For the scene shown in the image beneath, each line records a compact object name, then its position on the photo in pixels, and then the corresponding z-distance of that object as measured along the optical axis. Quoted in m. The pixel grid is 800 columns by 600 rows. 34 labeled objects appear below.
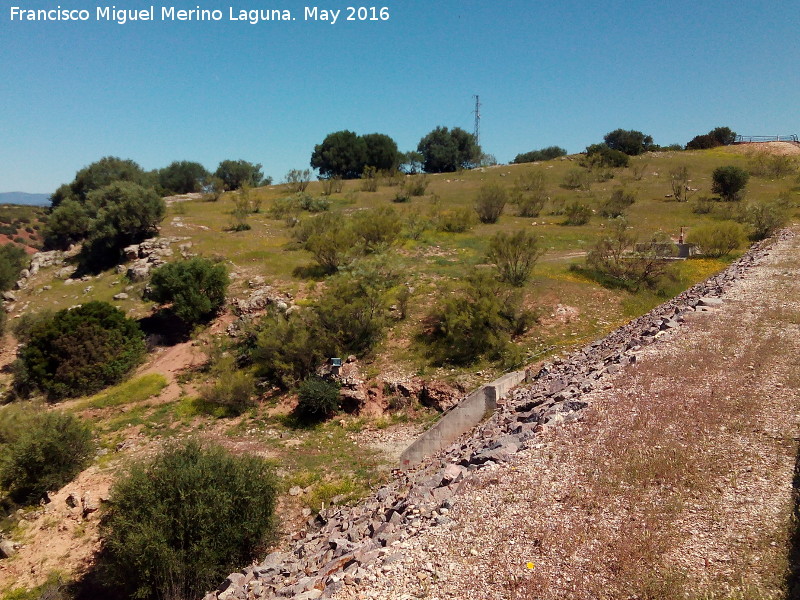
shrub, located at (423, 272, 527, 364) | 17.58
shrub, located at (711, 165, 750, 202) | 38.78
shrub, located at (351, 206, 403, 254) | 28.86
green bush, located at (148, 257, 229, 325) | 23.08
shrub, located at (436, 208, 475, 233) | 34.03
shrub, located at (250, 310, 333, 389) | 18.06
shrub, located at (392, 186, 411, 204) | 47.47
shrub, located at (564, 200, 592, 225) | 35.62
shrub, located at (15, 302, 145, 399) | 20.11
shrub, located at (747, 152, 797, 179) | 46.91
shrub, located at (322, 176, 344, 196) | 52.17
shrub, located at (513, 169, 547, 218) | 39.06
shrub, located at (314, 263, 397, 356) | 18.77
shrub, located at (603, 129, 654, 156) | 66.19
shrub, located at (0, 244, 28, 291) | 33.78
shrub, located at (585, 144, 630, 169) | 55.91
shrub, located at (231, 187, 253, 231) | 36.47
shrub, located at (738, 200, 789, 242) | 28.48
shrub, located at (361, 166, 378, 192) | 53.62
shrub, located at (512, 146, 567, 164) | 83.50
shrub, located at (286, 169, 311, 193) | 53.84
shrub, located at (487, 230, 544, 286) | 21.72
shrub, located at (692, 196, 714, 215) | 36.16
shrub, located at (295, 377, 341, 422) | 16.06
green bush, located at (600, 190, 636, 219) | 37.25
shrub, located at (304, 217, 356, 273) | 26.12
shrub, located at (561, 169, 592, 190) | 48.09
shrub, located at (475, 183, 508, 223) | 37.03
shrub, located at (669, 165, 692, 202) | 40.78
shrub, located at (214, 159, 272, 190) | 63.69
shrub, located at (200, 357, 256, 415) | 17.17
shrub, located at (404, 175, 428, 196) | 49.91
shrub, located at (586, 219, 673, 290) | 21.98
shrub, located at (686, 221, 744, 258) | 25.81
